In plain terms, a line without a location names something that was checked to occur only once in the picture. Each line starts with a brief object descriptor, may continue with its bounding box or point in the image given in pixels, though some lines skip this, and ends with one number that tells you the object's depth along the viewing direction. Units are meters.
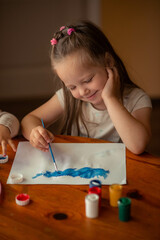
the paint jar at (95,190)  0.90
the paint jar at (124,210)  0.82
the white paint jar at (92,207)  0.84
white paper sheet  1.04
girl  1.26
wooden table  0.79
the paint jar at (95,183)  0.95
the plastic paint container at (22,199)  0.91
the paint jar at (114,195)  0.89
